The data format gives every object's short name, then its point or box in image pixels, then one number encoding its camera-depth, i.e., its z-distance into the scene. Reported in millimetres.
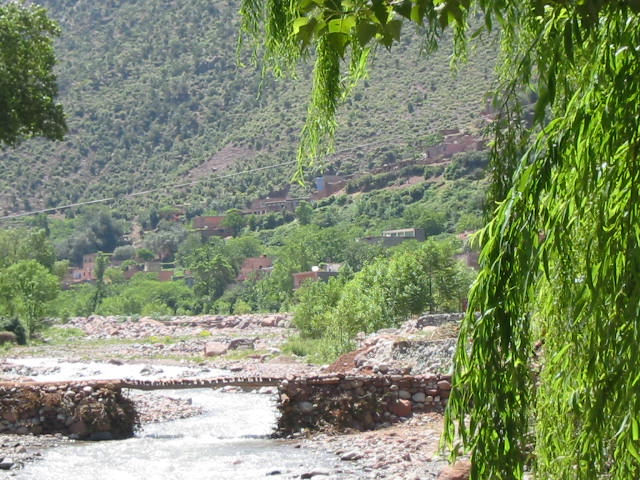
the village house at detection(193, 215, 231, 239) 138375
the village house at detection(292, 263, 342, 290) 97625
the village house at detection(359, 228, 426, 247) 104625
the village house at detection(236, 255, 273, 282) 115025
